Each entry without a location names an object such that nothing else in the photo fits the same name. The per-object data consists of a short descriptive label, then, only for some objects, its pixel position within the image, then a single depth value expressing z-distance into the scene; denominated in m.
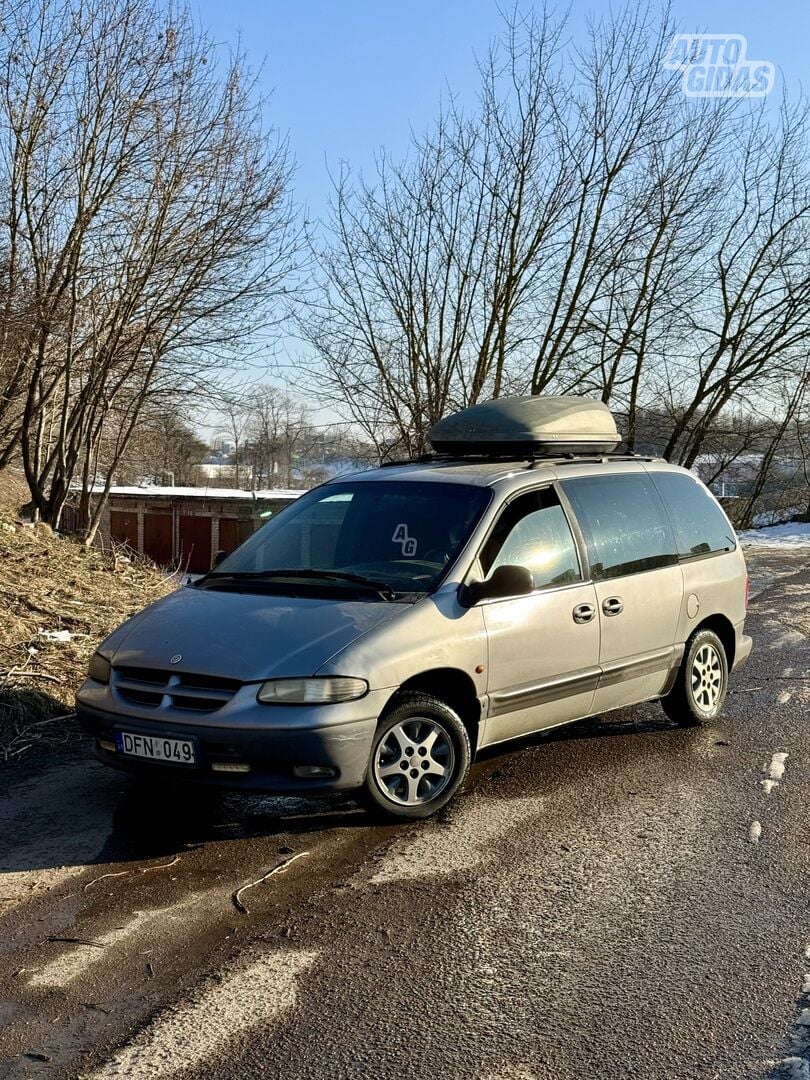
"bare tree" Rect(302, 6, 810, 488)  17.89
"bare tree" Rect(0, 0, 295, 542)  11.95
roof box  7.02
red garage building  35.50
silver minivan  4.99
